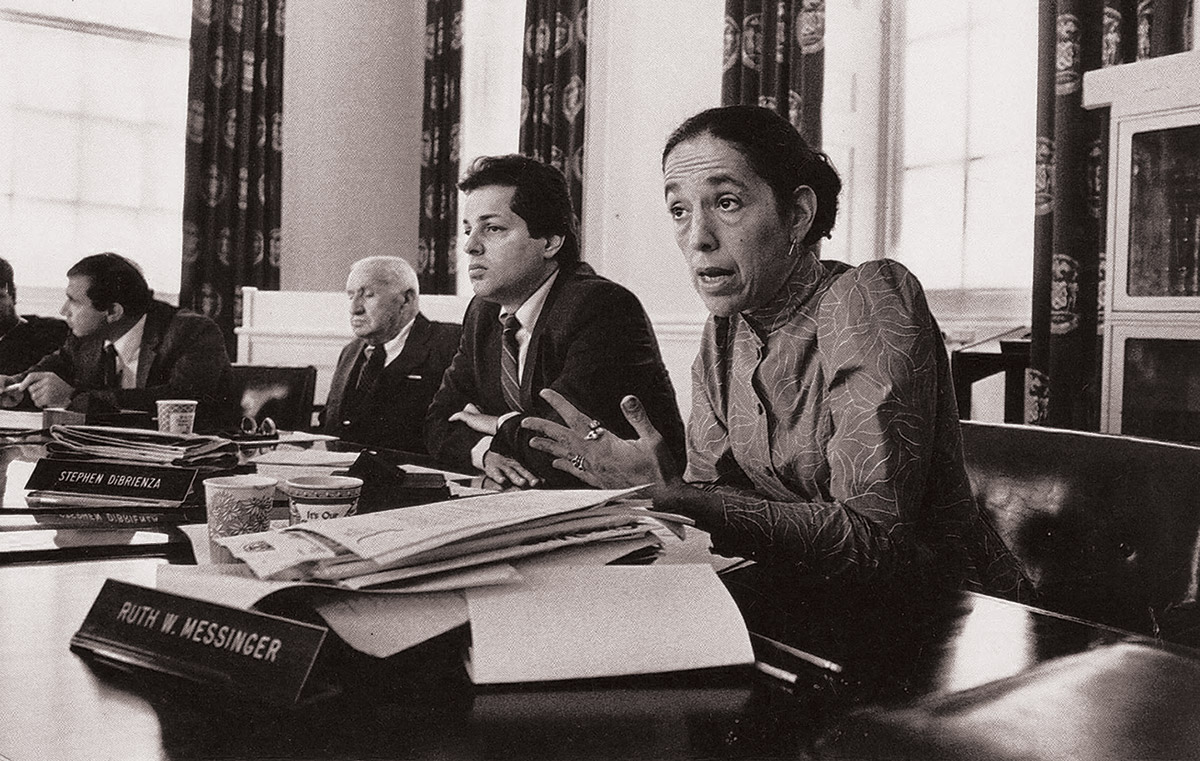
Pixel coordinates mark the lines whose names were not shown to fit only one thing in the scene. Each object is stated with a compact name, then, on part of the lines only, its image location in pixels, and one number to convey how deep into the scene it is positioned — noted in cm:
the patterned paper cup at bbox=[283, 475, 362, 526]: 109
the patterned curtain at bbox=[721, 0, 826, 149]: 344
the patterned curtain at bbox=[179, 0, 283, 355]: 511
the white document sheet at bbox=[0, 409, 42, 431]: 240
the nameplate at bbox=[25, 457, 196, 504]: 144
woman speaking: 113
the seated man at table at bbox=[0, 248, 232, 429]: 328
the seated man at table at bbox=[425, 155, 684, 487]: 232
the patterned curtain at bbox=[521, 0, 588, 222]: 460
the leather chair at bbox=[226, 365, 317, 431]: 328
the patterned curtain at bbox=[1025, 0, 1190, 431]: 268
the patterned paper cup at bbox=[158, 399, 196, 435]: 217
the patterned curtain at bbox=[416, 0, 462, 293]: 548
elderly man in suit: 331
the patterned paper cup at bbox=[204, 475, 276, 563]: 107
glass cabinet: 232
